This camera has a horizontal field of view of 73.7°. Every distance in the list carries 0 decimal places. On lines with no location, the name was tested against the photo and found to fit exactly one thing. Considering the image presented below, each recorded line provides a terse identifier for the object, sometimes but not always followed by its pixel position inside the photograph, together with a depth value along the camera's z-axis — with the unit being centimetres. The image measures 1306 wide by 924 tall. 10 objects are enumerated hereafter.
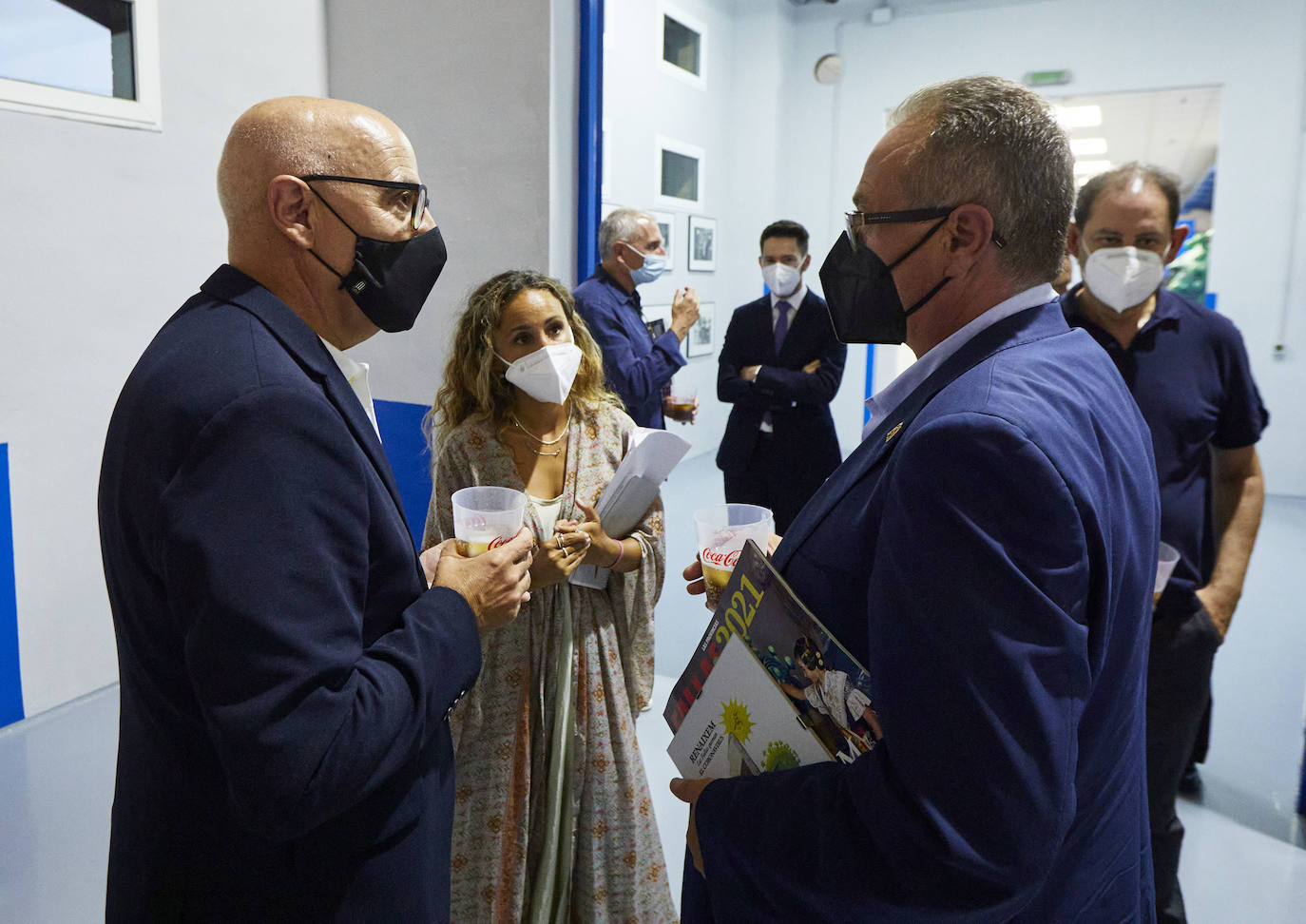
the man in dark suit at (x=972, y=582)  77
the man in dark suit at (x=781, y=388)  408
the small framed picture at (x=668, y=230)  655
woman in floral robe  201
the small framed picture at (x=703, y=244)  707
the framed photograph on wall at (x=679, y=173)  648
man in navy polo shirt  212
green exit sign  726
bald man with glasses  95
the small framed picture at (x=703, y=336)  735
